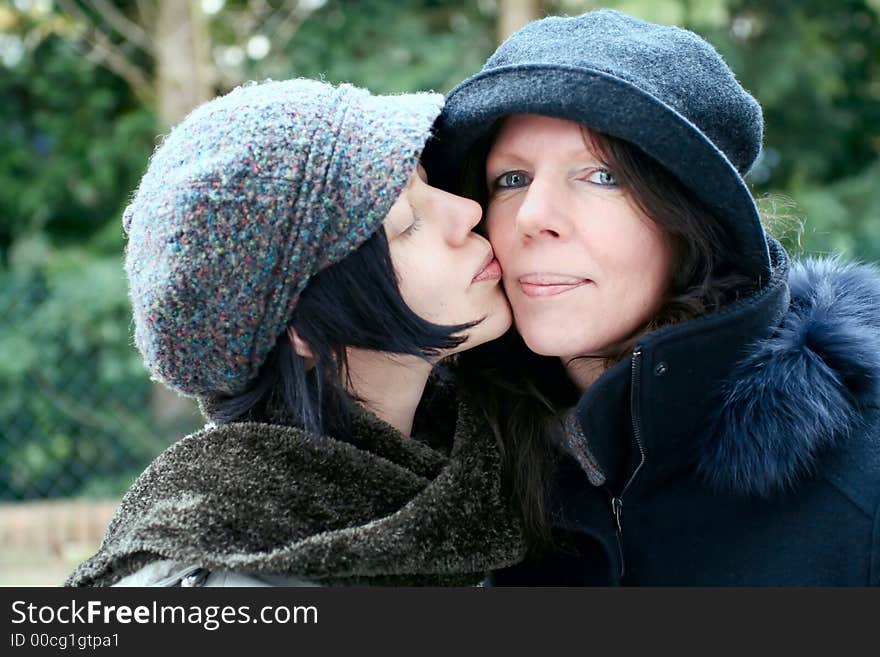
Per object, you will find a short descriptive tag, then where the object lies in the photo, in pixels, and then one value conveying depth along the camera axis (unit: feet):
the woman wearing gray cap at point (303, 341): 6.06
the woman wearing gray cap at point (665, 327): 6.31
